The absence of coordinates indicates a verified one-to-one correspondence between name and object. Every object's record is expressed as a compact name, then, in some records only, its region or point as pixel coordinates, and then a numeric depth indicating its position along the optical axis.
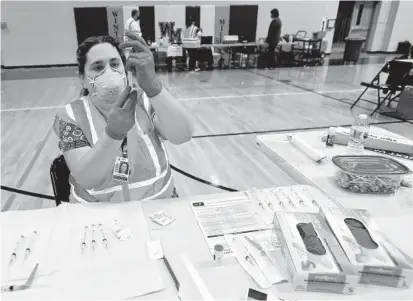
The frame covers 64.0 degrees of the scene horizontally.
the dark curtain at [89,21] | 9.12
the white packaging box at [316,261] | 0.88
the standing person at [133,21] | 7.33
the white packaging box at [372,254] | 0.89
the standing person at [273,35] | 8.70
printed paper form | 1.12
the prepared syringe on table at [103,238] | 1.06
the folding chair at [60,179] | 1.51
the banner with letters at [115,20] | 9.15
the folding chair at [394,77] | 5.34
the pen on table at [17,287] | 0.87
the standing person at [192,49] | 8.67
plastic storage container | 1.39
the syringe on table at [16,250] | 0.97
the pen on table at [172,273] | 0.92
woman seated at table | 1.25
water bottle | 1.77
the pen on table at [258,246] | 1.02
